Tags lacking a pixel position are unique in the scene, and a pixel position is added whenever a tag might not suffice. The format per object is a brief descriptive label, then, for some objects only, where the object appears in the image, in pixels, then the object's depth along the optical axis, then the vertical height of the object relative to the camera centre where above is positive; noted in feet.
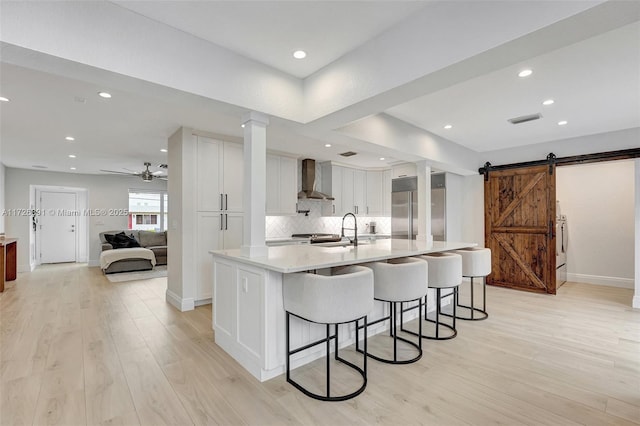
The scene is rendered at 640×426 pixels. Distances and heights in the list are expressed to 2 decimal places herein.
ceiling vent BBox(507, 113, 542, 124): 12.60 +4.06
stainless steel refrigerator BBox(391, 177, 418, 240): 20.25 +0.31
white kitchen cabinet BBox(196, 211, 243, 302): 13.80 -1.23
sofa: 22.27 -3.08
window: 29.10 +0.29
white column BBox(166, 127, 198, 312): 13.29 -0.41
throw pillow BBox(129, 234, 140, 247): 25.05 -2.46
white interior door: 26.94 -1.25
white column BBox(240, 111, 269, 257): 8.80 +0.86
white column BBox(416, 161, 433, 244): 15.56 +0.75
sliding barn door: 16.29 -0.86
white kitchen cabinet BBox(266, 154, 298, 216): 17.85 +1.68
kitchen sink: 12.43 -1.34
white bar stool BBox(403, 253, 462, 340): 10.43 -2.10
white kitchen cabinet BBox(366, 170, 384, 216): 23.61 +1.54
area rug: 20.10 -4.46
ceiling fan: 20.21 +3.27
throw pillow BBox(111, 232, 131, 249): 24.45 -2.32
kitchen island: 7.45 -2.50
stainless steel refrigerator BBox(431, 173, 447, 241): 18.83 +0.28
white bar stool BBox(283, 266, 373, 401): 6.81 -2.05
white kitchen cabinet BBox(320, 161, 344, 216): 21.49 +1.94
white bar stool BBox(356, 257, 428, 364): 8.53 -2.05
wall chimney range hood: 20.21 +2.16
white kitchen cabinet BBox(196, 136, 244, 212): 14.05 +1.85
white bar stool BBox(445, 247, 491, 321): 12.27 -2.16
